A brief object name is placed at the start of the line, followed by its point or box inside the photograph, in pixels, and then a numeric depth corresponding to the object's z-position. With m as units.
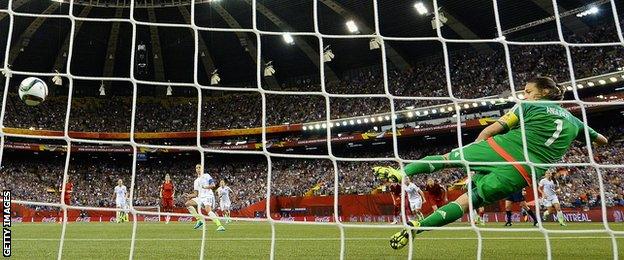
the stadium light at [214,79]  23.99
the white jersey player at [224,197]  13.83
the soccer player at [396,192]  12.45
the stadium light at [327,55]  21.12
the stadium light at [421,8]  20.30
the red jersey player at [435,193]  12.14
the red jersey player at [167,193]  13.09
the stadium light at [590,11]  20.37
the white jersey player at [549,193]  11.08
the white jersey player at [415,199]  12.67
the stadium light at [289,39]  23.79
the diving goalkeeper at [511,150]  3.71
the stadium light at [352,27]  21.76
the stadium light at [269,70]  23.15
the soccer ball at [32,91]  6.14
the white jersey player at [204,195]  9.00
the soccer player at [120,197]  15.13
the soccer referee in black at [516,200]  10.78
